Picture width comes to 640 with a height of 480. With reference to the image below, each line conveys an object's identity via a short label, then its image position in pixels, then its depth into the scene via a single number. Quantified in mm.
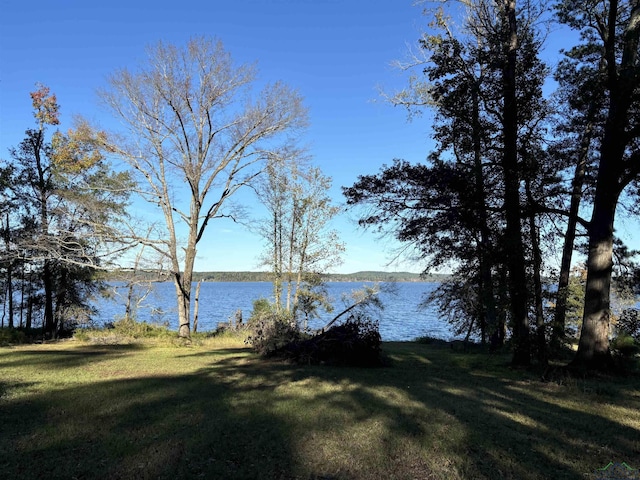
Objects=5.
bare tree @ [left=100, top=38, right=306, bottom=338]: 17266
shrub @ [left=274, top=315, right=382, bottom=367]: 10305
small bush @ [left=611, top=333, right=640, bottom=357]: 9500
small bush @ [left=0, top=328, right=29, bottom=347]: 14595
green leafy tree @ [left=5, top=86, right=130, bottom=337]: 18573
